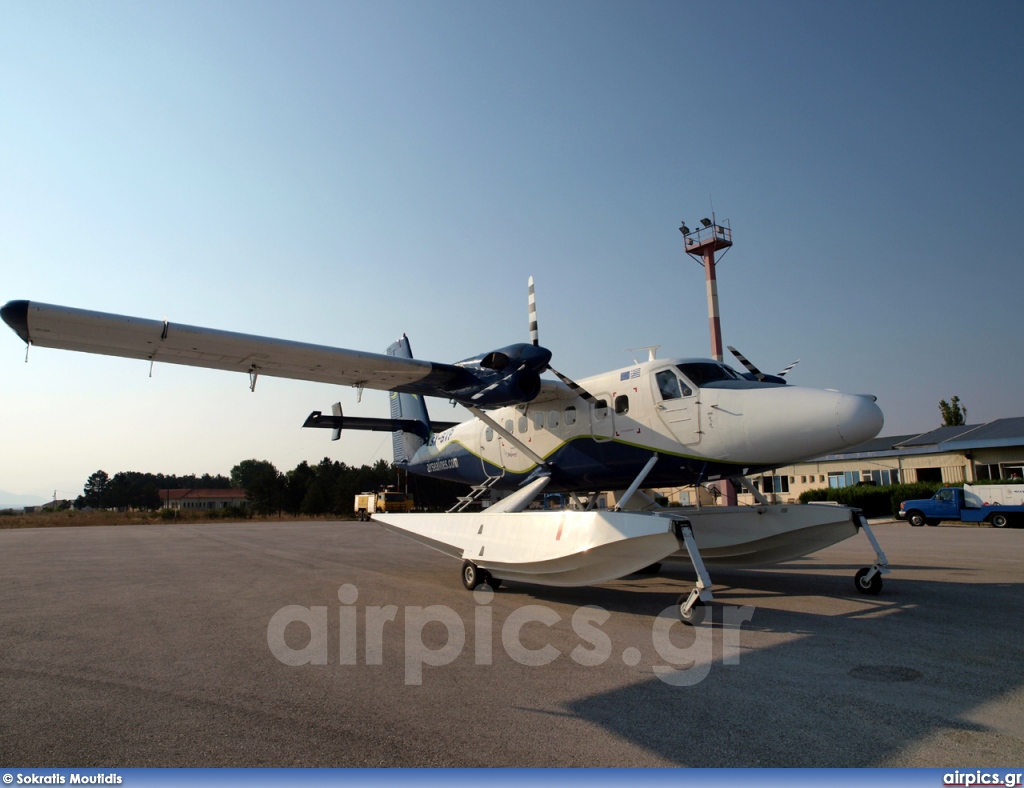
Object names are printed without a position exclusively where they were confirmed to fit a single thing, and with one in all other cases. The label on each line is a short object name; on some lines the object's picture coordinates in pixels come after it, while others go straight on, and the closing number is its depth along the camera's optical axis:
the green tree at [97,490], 105.90
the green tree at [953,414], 63.12
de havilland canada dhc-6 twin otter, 7.64
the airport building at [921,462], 33.53
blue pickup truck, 24.80
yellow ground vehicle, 38.38
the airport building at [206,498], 117.31
